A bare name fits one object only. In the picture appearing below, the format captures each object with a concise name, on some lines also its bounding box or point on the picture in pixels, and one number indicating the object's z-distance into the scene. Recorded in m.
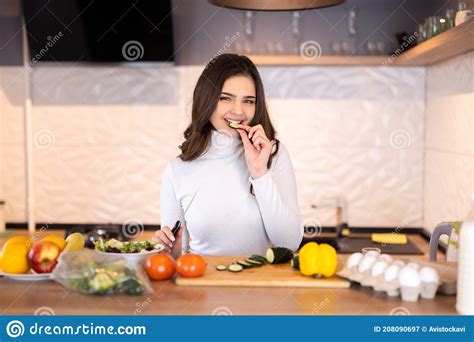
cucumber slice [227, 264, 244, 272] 1.43
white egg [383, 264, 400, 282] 1.26
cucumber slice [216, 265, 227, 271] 1.45
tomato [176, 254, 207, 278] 1.37
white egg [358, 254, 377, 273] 1.34
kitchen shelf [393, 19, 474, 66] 2.13
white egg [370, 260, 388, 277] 1.30
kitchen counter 1.18
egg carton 1.24
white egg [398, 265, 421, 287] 1.23
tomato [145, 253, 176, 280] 1.38
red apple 1.38
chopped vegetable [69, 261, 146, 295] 1.26
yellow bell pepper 1.38
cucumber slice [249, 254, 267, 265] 1.50
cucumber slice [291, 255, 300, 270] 1.44
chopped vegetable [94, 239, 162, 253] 1.45
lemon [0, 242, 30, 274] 1.40
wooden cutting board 1.34
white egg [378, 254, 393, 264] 1.35
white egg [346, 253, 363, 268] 1.38
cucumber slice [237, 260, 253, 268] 1.46
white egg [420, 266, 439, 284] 1.25
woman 1.76
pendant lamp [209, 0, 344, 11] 1.70
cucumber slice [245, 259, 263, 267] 1.47
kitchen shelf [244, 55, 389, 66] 3.04
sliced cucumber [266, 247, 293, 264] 1.49
